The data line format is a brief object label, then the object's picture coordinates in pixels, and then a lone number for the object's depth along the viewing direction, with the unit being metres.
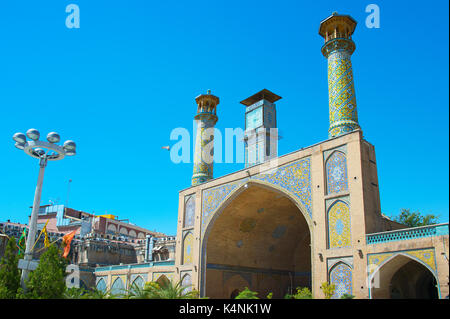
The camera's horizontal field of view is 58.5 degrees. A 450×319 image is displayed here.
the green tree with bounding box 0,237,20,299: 12.95
